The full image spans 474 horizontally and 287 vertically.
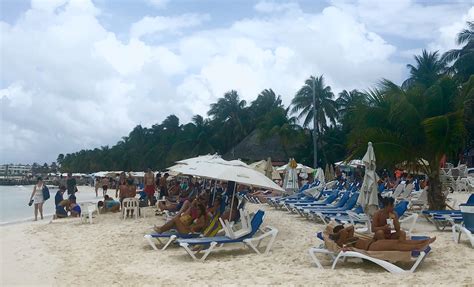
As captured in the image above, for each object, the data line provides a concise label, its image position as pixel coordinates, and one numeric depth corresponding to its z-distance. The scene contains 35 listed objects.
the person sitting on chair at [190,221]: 9.02
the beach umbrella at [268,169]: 22.54
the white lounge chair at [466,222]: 8.20
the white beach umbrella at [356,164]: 25.71
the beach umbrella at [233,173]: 8.58
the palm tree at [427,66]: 35.47
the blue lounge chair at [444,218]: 9.66
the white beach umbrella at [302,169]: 26.67
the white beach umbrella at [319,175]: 21.64
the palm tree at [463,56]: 31.83
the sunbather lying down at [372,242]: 6.45
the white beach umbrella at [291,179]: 20.16
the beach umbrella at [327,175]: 28.24
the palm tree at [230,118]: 53.00
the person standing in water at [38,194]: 14.45
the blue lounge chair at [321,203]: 13.08
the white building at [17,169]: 148.62
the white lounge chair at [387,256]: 6.31
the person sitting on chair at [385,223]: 6.67
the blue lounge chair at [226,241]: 7.69
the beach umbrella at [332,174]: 28.51
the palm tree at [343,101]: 41.56
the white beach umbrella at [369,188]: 10.04
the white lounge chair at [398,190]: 16.34
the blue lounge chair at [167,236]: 8.66
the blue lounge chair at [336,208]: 11.79
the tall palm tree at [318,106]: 40.91
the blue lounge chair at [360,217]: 9.03
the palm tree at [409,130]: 11.88
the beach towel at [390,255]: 6.40
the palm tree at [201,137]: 55.00
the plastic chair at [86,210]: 13.59
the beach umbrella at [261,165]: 23.16
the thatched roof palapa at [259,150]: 44.03
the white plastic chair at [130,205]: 13.95
